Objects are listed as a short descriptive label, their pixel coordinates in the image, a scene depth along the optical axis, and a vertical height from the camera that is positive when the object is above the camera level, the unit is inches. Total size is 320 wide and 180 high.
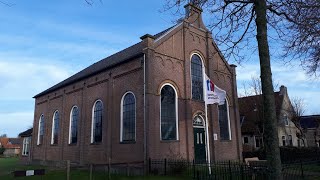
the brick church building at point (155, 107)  606.0 +66.6
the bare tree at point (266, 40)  294.0 +127.8
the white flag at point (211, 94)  574.8 +84.4
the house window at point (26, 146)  1183.0 -76.0
